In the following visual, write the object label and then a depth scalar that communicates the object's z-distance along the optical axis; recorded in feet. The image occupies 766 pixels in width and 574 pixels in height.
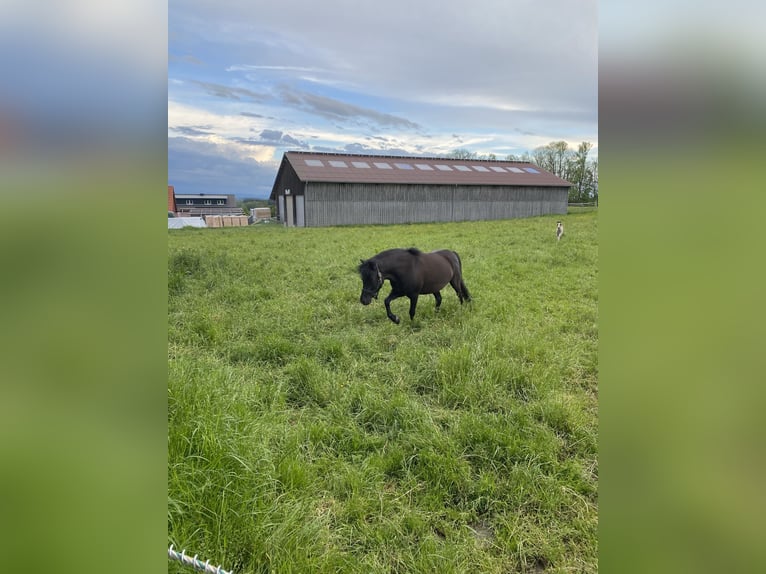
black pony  18.69
